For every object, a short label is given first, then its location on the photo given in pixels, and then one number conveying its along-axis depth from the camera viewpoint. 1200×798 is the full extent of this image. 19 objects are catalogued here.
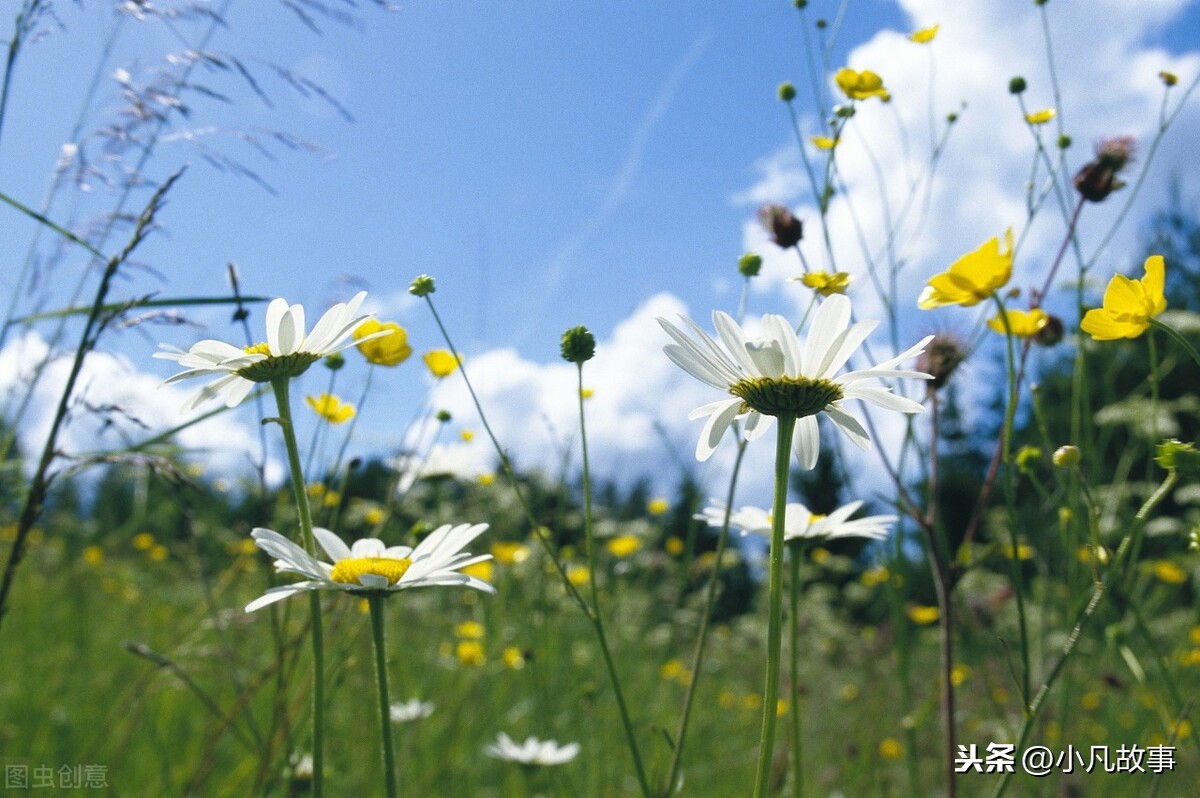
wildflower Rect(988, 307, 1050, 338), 0.29
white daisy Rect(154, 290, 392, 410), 0.21
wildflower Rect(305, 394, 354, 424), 0.31
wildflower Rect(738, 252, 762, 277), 0.30
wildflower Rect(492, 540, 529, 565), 0.50
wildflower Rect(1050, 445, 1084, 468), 0.23
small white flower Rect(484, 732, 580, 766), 0.35
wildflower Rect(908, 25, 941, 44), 0.44
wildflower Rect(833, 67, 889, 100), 0.37
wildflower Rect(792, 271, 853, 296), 0.28
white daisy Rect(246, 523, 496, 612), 0.19
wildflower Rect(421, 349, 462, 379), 0.32
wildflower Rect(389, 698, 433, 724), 0.43
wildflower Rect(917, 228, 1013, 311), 0.22
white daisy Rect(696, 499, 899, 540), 0.27
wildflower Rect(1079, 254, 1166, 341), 0.22
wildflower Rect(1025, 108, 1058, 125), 0.40
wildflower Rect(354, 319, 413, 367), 0.27
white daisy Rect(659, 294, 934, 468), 0.20
